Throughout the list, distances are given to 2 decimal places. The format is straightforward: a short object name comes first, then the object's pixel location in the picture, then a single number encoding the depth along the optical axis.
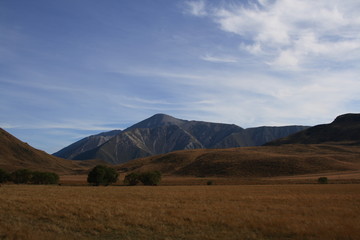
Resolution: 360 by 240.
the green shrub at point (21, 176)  72.75
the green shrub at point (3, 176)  72.84
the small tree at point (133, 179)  76.06
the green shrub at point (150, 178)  74.62
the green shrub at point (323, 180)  69.44
